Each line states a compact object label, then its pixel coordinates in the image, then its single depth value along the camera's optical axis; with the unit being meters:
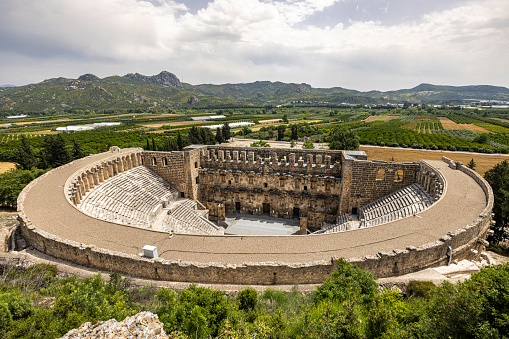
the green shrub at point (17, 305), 8.80
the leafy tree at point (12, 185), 28.28
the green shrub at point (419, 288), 12.19
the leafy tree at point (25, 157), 42.97
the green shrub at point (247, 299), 10.82
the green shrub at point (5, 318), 8.18
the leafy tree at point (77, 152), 46.62
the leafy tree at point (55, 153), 42.03
